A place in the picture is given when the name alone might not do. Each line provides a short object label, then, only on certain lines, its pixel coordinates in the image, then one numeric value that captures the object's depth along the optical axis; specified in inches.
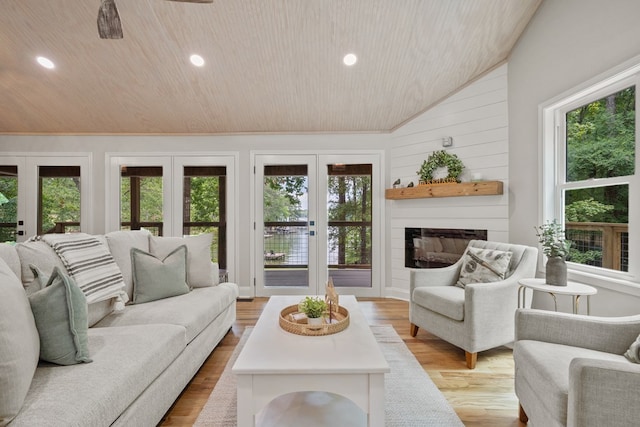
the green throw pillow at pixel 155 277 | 89.8
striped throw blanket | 70.7
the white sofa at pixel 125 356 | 42.6
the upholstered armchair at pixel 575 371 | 40.0
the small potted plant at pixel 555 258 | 81.6
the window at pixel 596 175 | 79.1
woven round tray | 64.3
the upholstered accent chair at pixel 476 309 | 87.4
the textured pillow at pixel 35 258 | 62.5
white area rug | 64.7
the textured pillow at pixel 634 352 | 52.4
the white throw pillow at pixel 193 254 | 102.8
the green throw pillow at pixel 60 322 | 49.9
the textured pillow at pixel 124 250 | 89.0
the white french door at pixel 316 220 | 163.6
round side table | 75.1
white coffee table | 50.9
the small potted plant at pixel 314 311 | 67.3
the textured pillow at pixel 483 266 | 97.8
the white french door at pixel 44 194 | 164.4
